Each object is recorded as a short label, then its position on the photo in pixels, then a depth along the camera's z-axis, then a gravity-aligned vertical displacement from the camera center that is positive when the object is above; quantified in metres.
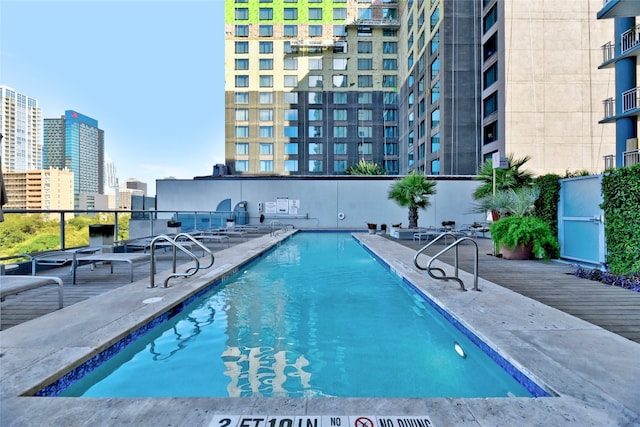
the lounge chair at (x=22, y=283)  3.16 -0.66
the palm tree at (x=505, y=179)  10.52 +1.04
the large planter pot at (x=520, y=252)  7.66 -0.83
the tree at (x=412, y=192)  13.48 +0.81
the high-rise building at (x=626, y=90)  14.63 +5.29
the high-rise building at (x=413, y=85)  21.50 +10.71
